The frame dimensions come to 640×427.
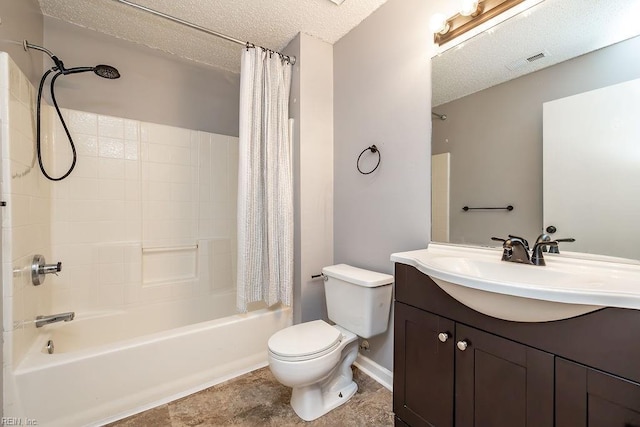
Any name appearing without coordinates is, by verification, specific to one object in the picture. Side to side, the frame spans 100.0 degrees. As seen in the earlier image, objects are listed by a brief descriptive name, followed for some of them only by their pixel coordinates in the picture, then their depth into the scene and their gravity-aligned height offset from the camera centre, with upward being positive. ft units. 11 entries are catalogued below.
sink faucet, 3.40 -0.48
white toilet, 4.24 -2.20
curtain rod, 4.99 +3.78
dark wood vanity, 2.18 -1.56
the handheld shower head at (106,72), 5.01 +2.68
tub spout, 4.75 -1.93
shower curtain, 5.73 +0.57
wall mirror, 3.21 +1.63
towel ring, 5.60 +1.29
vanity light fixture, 4.03 +3.07
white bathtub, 4.00 -2.72
